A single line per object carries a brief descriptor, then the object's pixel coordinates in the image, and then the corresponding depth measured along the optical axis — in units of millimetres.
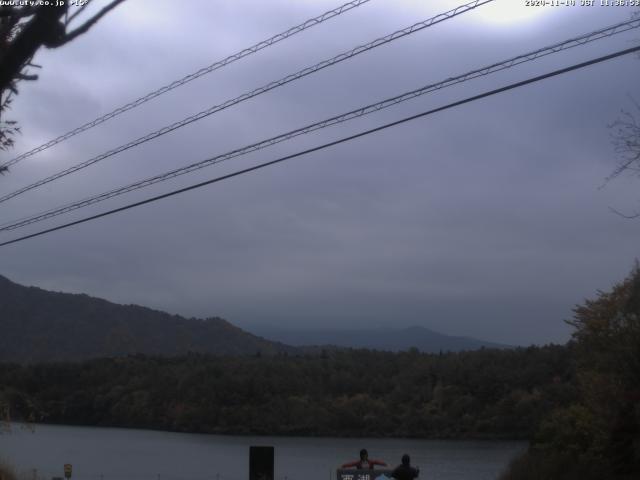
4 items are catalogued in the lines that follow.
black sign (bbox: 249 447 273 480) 18422
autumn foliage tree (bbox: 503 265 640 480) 17859
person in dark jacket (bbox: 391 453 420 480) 12719
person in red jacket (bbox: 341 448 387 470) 15109
